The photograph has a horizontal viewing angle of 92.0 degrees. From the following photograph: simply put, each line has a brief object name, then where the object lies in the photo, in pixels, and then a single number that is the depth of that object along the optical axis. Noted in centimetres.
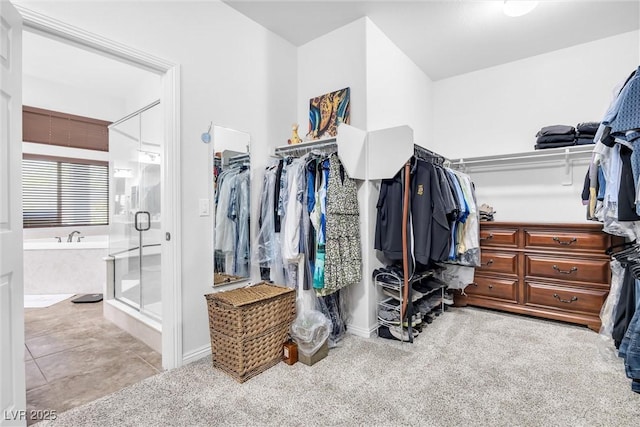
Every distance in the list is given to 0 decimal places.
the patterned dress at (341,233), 223
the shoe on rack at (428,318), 280
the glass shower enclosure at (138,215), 295
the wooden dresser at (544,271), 261
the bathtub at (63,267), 368
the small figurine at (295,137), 269
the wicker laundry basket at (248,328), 187
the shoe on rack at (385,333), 246
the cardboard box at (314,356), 205
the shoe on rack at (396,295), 248
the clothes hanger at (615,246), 251
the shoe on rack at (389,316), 244
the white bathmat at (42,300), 337
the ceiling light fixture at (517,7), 227
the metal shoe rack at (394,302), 237
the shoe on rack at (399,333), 238
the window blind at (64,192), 397
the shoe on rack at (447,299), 313
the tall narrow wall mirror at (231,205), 230
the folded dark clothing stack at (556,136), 290
